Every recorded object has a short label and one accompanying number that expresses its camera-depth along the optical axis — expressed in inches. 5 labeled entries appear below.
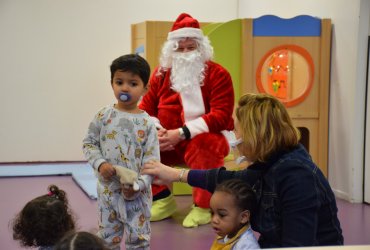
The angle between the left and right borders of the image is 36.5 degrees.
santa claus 136.6
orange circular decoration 175.2
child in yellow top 73.3
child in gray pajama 91.7
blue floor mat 184.4
